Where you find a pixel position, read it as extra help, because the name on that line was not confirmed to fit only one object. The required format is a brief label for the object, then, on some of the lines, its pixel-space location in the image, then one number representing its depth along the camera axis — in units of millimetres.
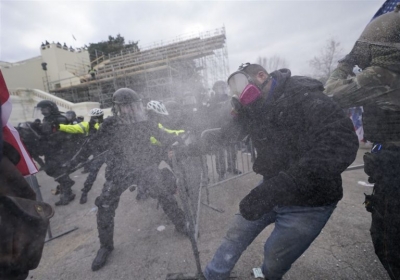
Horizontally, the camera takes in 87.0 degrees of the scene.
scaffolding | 19047
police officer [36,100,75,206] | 4891
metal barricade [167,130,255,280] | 2143
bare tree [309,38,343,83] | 15664
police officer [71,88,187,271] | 3021
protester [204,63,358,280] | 1256
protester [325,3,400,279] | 1371
